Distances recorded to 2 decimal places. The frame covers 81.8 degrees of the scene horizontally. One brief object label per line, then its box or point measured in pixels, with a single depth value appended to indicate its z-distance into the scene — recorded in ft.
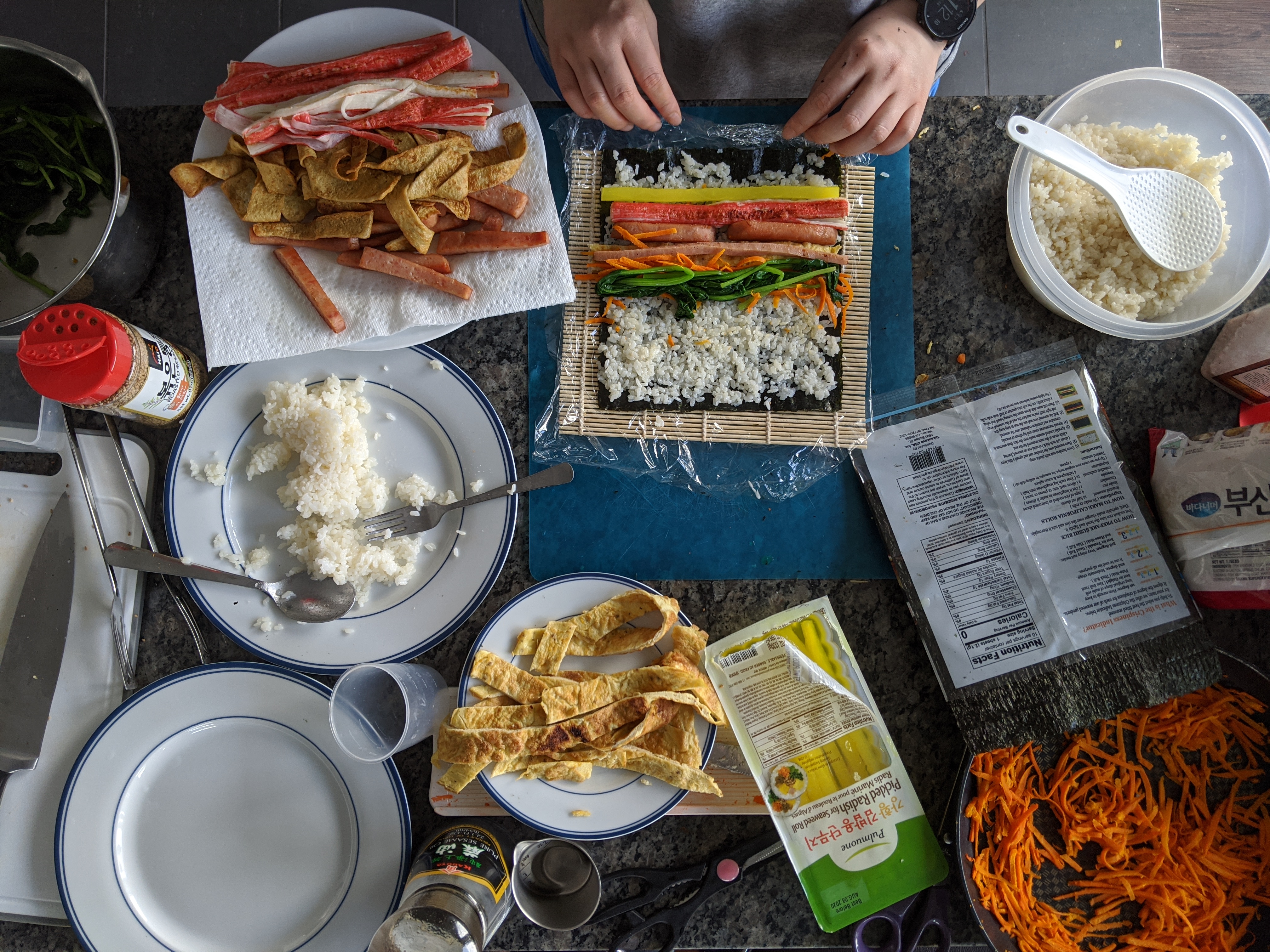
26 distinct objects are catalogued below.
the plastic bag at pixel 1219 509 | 3.71
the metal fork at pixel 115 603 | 4.13
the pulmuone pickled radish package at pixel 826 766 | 3.95
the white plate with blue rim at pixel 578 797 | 3.83
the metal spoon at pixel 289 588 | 3.98
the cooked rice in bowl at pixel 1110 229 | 4.03
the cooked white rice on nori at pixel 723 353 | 4.24
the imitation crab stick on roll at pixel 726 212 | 4.22
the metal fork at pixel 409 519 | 4.08
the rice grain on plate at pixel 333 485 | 4.00
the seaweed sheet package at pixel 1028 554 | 4.04
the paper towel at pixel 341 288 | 3.98
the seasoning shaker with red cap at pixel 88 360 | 3.41
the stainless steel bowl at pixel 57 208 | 3.65
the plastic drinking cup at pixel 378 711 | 3.67
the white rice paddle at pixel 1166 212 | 3.88
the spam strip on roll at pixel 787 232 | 4.20
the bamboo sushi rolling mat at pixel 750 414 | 4.29
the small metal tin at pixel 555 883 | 3.74
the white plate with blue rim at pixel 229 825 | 4.01
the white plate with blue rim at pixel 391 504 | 4.06
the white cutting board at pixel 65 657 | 4.12
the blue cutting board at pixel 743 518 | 4.33
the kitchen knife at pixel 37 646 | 4.08
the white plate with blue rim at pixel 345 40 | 3.98
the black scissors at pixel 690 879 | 4.01
